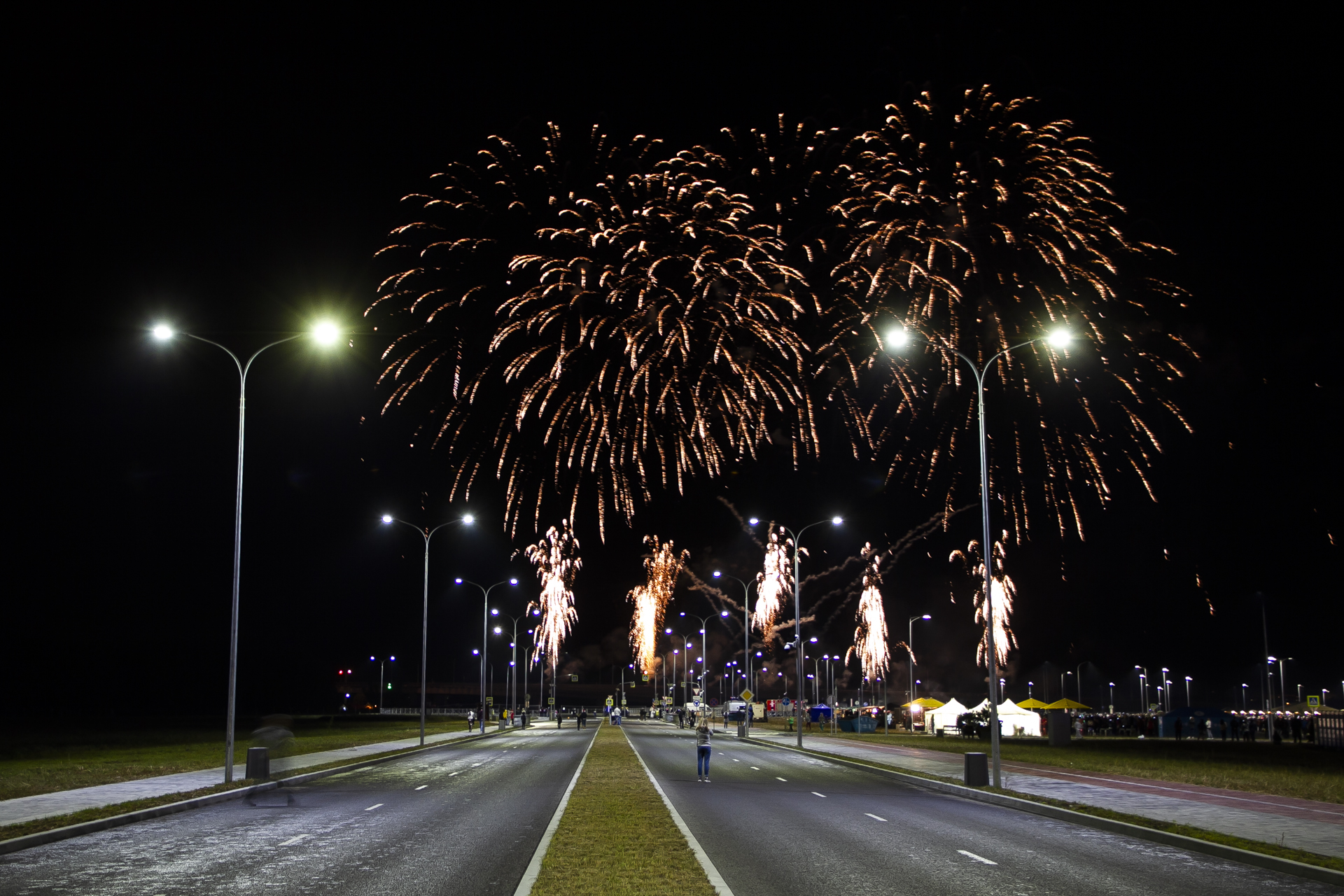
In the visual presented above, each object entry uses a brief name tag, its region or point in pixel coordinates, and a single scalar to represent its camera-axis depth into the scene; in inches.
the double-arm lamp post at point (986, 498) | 1027.3
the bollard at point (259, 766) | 1051.3
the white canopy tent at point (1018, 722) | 2672.2
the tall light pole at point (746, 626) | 2701.8
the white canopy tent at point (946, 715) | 2797.7
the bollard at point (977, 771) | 1053.8
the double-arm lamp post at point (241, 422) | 1028.5
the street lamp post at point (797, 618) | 2123.5
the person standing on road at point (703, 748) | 1150.3
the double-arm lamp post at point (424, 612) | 2071.9
